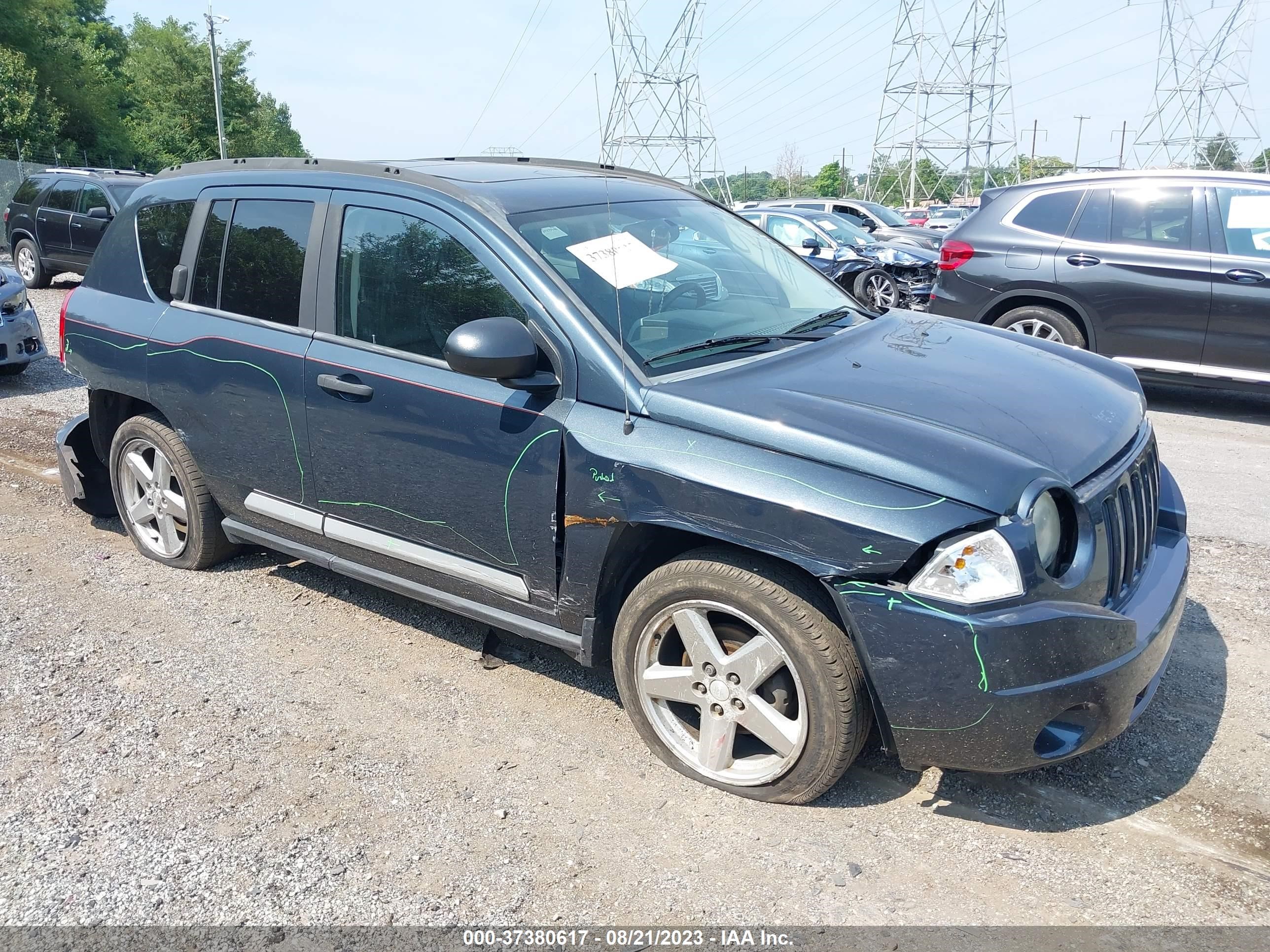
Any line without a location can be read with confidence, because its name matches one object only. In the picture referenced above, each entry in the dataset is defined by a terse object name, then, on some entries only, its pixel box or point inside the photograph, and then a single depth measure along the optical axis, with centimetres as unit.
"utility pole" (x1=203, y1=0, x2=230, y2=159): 4041
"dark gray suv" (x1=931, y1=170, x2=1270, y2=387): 748
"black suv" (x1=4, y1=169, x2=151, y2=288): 1498
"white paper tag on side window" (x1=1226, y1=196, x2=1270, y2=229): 749
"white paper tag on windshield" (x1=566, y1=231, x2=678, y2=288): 351
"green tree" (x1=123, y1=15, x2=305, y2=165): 5450
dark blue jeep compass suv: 274
